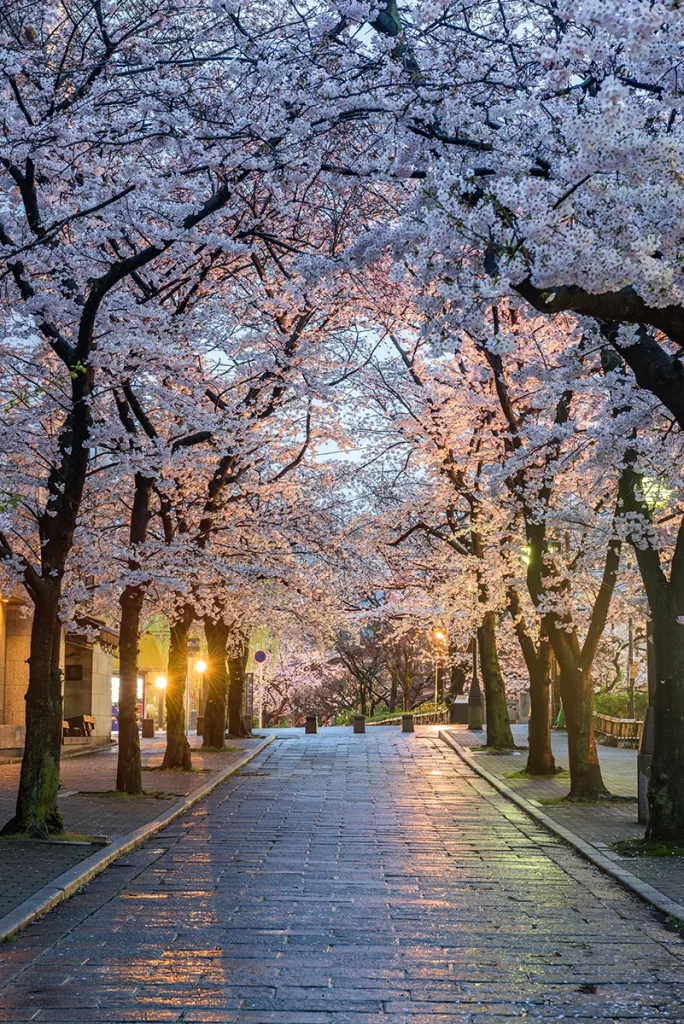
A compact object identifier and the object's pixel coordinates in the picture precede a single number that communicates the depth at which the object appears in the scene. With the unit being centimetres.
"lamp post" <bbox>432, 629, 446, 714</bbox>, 4719
